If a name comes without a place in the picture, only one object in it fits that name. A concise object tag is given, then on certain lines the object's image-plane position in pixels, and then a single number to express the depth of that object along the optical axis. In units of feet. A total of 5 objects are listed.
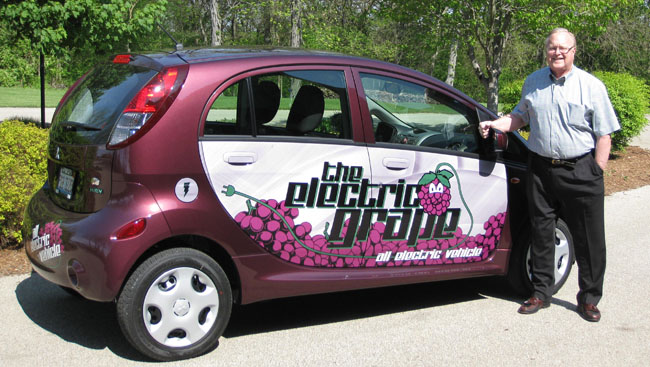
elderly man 15.15
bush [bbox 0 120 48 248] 18.72
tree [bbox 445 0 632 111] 36.01
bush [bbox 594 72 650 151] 44.45
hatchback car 12.06
